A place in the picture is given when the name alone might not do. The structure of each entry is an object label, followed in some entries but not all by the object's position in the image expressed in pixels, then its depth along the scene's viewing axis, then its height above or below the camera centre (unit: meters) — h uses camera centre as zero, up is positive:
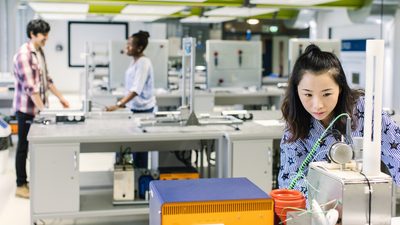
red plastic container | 1.69 -0.37
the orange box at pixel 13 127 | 8.15 -0.76
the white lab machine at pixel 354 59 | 7.71 +0.26
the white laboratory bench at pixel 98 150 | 3.91 -0.56
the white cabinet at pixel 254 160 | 4.14 -0.61
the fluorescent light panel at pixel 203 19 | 10.62 +1.12
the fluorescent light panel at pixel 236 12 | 8.55 +1.02
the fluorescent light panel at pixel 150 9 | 8.03 +0.99
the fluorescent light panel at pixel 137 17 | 10.46 +1.11
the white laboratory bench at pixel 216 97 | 6.91 -0.27
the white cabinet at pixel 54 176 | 3.90 -0.70
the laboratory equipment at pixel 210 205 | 1.54 -0.35
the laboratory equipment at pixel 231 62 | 7.32 +0.19
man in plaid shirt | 5.09 -0.10
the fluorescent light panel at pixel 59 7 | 7.71 +0.99
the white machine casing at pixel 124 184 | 4.30 -0.82
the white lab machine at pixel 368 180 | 1.61 -0.29
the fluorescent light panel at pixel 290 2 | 6.80 +0.91
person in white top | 5.46 -0.05
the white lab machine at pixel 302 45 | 6.68 +0.38
